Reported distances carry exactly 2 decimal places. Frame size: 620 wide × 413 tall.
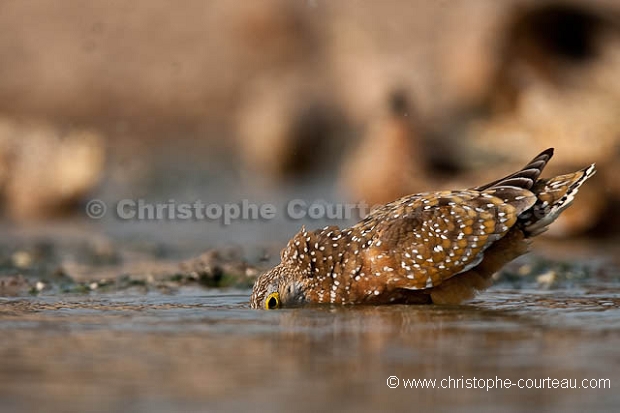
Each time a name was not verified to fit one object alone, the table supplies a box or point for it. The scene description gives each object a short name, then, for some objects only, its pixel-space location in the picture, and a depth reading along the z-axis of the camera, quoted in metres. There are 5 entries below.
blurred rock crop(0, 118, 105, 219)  14.95
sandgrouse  7.41
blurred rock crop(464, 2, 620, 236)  12.27
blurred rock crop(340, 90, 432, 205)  12.90
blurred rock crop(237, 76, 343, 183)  17.95
